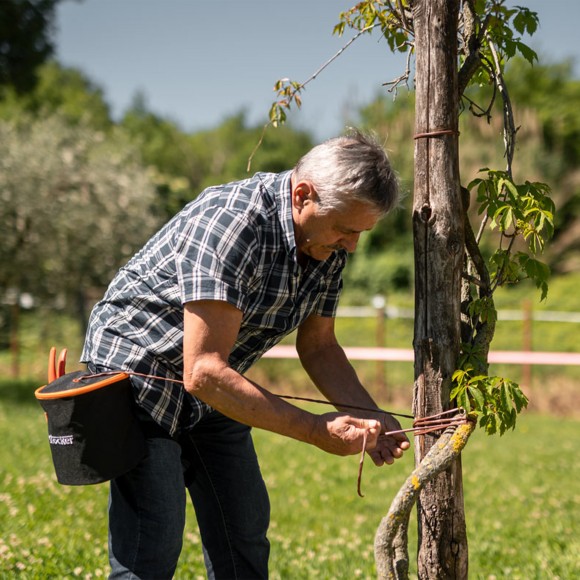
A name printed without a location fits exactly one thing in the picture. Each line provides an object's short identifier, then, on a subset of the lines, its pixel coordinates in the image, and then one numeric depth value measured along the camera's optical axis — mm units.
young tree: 2570
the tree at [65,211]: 13359
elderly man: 2316
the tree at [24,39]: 16641
